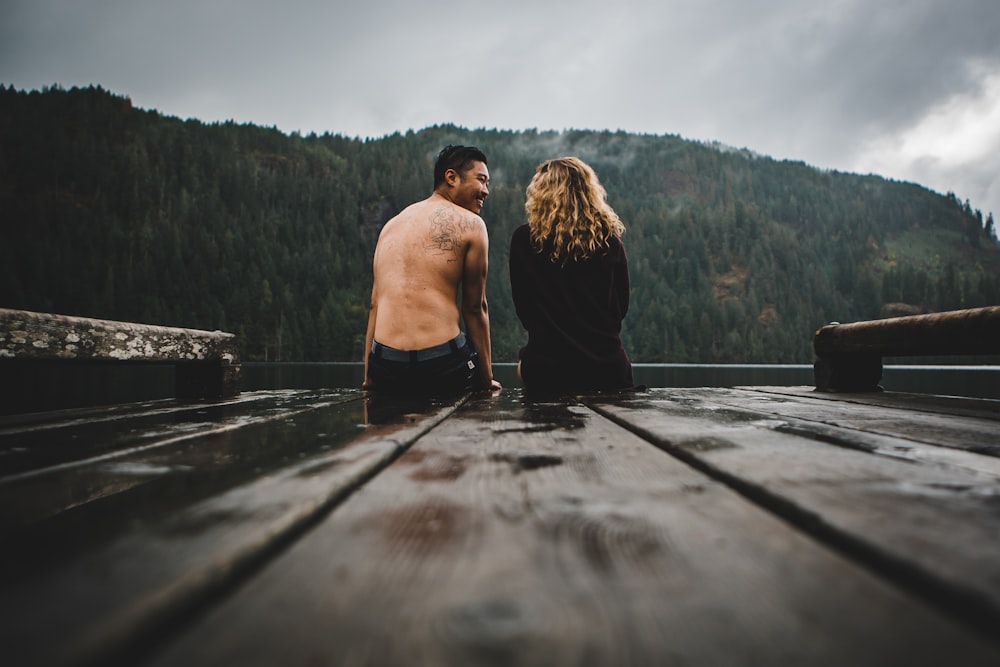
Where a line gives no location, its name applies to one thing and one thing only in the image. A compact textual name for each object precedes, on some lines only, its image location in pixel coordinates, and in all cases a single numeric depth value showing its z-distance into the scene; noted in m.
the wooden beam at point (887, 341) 2.22
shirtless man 3.09
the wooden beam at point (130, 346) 1.56
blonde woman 3.17
